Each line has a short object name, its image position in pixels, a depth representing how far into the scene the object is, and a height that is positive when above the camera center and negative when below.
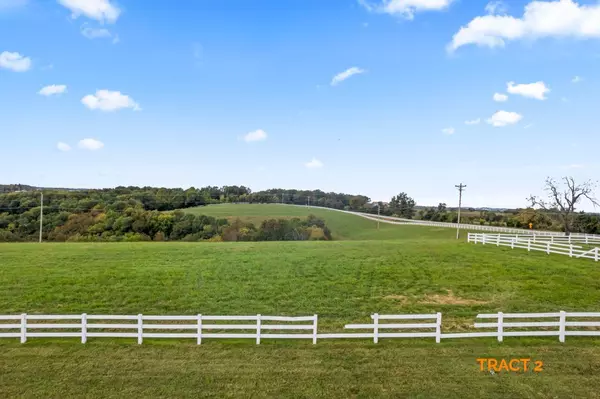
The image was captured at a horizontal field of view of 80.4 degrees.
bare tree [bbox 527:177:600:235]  45.41 +1.62
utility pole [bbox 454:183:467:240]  47.97 +2.82
